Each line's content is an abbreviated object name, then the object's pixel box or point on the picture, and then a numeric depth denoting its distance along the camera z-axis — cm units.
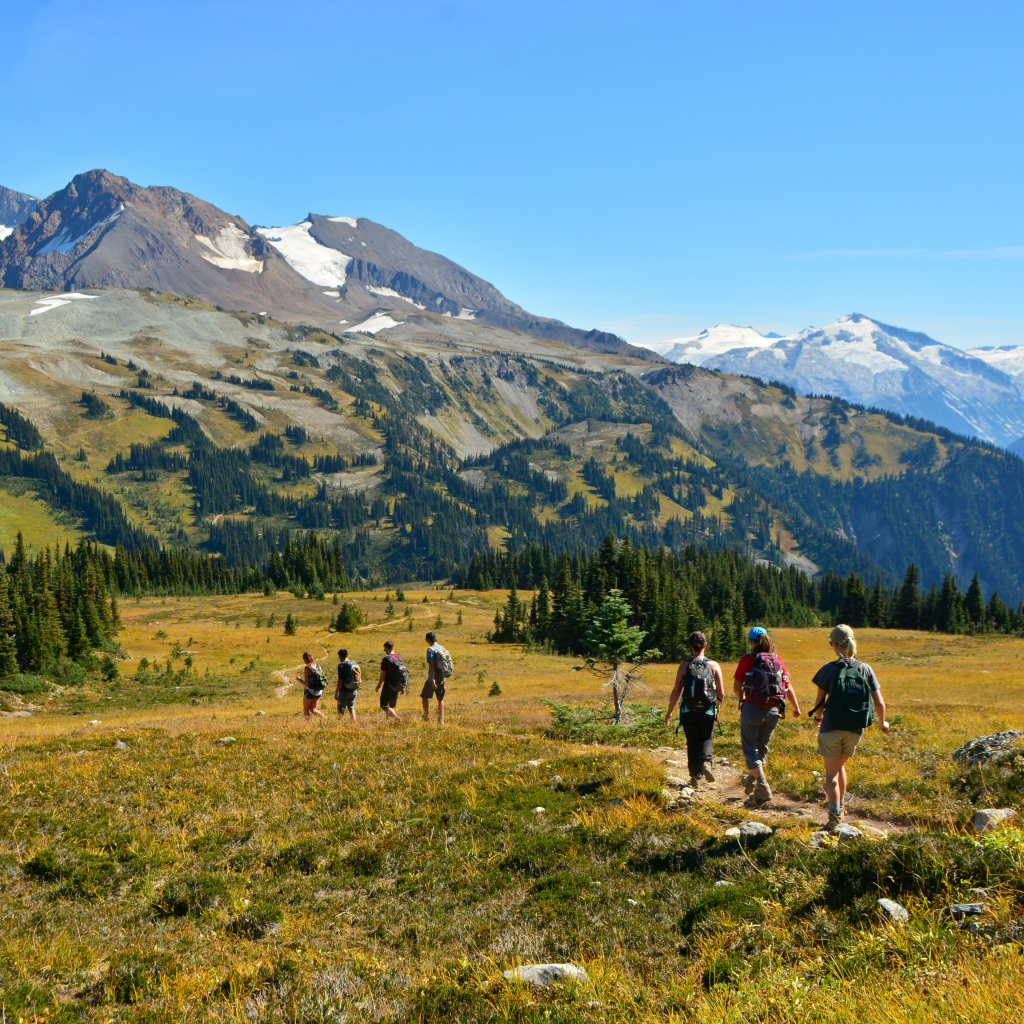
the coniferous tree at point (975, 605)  12562
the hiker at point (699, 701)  1302
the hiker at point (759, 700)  1241
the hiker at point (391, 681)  2256
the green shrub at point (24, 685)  4016
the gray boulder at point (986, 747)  1367
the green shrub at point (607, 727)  1992
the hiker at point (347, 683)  2358
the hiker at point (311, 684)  2464
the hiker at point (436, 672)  2212
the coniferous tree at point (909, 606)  13200
